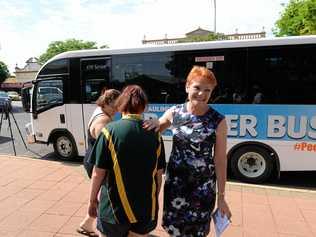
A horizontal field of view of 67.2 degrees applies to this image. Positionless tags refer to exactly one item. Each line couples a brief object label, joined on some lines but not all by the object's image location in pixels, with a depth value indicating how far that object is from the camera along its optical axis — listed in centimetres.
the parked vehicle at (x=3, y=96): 1773
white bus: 436
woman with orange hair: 173
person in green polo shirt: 164
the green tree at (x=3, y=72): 2615
